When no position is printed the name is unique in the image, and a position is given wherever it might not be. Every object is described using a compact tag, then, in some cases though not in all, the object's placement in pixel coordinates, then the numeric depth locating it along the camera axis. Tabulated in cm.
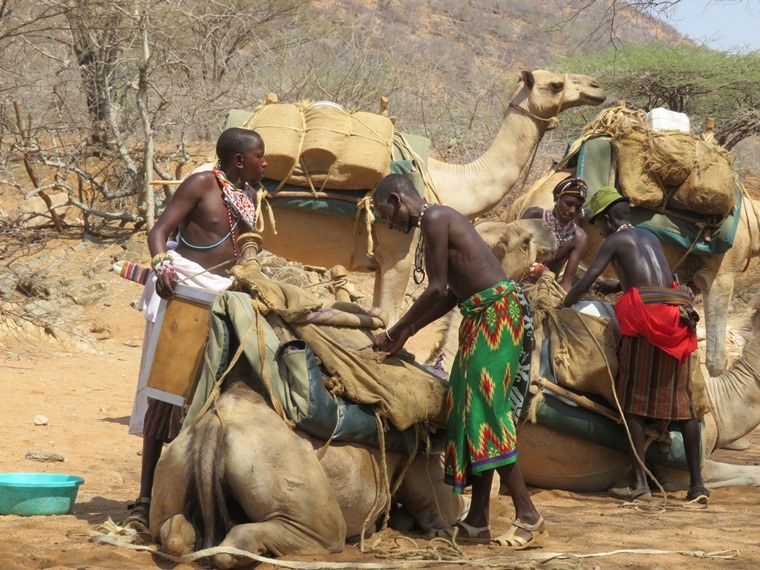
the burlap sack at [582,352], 1162
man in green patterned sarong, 902
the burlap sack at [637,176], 1653
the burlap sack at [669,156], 1640
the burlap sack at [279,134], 1490
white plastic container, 1720
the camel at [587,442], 1159
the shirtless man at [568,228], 1504
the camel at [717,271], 1822
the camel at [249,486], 765
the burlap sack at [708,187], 1650
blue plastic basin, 939
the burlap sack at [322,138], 1505
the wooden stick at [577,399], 1141
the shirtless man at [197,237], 927
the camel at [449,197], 1593
